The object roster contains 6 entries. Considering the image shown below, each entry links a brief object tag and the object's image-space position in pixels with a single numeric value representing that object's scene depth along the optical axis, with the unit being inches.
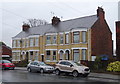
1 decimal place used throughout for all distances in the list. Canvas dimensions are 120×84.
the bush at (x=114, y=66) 1031.4
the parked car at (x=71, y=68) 891.4
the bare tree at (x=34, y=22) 2906.0
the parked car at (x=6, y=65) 1368.0
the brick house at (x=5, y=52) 2764.3
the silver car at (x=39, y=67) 1071.1
